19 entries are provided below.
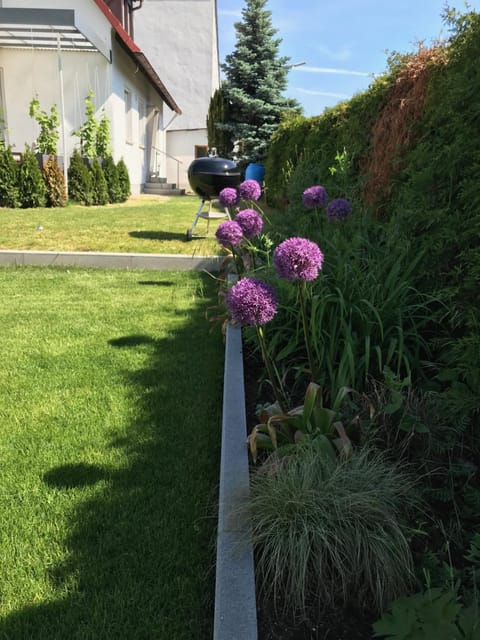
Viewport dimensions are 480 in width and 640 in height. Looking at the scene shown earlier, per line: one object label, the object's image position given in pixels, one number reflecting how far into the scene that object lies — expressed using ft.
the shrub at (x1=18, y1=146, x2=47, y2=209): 34.17
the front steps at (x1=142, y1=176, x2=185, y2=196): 58.44
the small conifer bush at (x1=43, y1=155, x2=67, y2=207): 35.45
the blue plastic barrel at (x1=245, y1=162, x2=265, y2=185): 51.21
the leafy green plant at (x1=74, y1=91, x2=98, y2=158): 39.63
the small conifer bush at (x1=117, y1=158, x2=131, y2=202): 42.65
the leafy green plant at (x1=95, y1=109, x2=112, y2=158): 40.68
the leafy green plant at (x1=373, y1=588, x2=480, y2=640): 3.17
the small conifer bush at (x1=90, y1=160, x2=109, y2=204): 38.47
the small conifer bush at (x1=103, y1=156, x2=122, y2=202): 40.68
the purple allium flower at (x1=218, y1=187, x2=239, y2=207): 13.41
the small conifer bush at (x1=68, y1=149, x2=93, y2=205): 37.11
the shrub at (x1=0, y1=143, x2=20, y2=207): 33.81
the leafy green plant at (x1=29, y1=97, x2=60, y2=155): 37.19
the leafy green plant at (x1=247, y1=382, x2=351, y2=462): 6.05
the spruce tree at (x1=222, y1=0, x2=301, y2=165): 59.93
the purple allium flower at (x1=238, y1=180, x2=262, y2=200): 12.96
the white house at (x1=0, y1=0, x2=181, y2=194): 35.12
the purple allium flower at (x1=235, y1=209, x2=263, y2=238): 10.24
